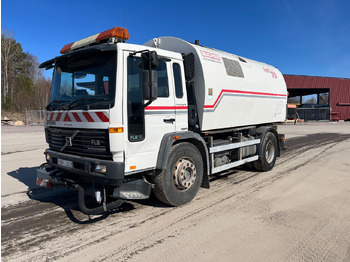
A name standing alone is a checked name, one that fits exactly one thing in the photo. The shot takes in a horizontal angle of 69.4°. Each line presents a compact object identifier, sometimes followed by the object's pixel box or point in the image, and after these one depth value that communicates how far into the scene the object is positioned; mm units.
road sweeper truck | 3678
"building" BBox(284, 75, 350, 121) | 38938
